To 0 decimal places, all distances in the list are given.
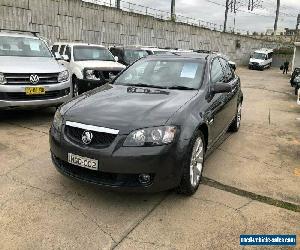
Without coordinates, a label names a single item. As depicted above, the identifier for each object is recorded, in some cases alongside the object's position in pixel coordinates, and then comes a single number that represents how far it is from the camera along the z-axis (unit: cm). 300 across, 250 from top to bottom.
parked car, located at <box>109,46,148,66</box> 914
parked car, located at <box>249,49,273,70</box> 2659
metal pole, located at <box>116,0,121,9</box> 1495
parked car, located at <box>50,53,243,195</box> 242
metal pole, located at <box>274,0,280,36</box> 4147
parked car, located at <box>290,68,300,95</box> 1046
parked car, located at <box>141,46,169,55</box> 969
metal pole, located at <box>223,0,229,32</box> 3294
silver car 458
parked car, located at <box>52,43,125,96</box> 653
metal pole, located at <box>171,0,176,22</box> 2065
